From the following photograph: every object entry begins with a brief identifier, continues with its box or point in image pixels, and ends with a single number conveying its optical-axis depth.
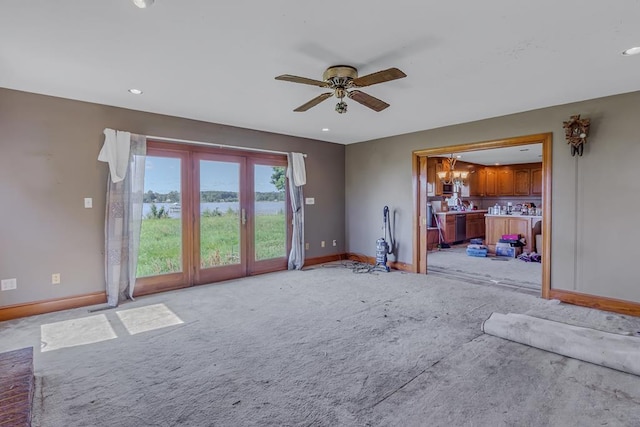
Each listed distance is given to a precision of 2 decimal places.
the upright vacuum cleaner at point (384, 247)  6.09
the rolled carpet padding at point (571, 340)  2.52
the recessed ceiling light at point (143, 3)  2.02
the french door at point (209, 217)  4.70
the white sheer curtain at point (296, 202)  6.09
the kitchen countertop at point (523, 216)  7.65
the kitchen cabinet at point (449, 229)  8.80
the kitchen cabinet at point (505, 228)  7.73
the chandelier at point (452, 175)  8.88
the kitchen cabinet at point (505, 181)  10.31
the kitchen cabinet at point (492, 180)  10.54
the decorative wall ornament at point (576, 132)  3.98
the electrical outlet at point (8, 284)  3.63
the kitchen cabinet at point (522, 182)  9.94
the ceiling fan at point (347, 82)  2.65
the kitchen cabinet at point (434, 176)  8.33
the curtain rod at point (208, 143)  4.67
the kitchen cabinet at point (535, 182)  9.73
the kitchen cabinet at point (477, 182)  10.16
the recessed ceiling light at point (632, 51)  2.68
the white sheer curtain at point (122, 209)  4.18
